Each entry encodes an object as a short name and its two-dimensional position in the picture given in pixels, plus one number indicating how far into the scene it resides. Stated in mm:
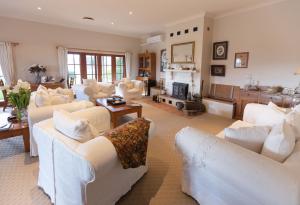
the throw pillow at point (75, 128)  1441
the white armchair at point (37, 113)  2336
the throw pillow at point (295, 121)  1621
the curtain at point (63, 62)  5906
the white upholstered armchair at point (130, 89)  5801
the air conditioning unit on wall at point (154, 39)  6711
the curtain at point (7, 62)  4977
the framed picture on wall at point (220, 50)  4719
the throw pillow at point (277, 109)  2251
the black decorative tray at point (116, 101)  3802
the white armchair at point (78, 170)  1212
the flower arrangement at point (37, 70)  5316
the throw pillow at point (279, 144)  1304
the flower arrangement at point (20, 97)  2451
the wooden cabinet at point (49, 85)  5197
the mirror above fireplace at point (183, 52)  5137
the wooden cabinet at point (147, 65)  7340
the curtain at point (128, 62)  7579
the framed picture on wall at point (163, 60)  6862
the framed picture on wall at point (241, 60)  4363
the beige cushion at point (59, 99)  2840
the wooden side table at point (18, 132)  2213
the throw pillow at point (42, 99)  2639
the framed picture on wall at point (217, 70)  4855
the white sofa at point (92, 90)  5009
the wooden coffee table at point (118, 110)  3322
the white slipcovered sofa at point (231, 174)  1027
